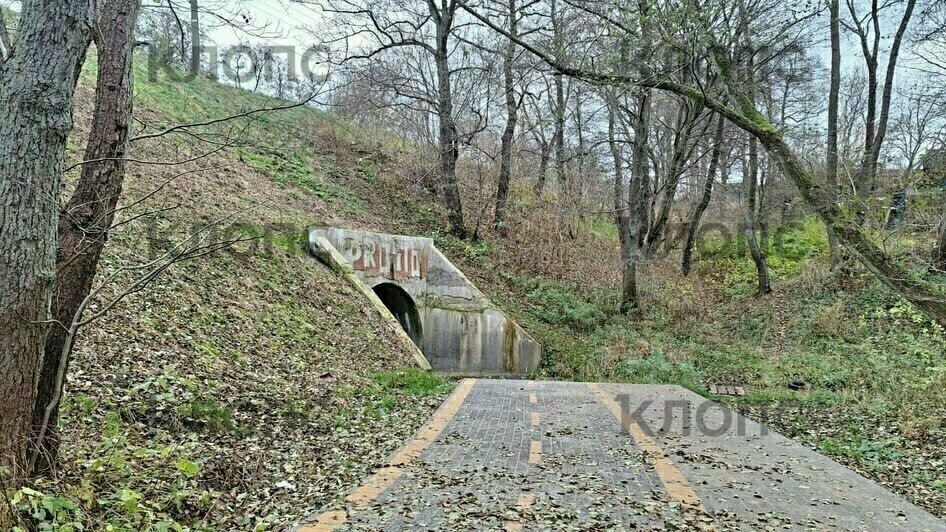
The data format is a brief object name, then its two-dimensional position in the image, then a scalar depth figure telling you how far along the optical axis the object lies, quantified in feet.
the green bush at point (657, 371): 44.24
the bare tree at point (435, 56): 64.34
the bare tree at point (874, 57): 62.23
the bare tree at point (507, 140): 66.28
